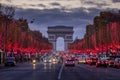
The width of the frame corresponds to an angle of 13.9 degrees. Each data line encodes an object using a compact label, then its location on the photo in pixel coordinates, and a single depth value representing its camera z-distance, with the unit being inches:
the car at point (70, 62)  3737.7
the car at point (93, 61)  4092.0
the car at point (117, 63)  3040.8
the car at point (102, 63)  3457.2
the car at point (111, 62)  3309.3
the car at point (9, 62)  3594.5
